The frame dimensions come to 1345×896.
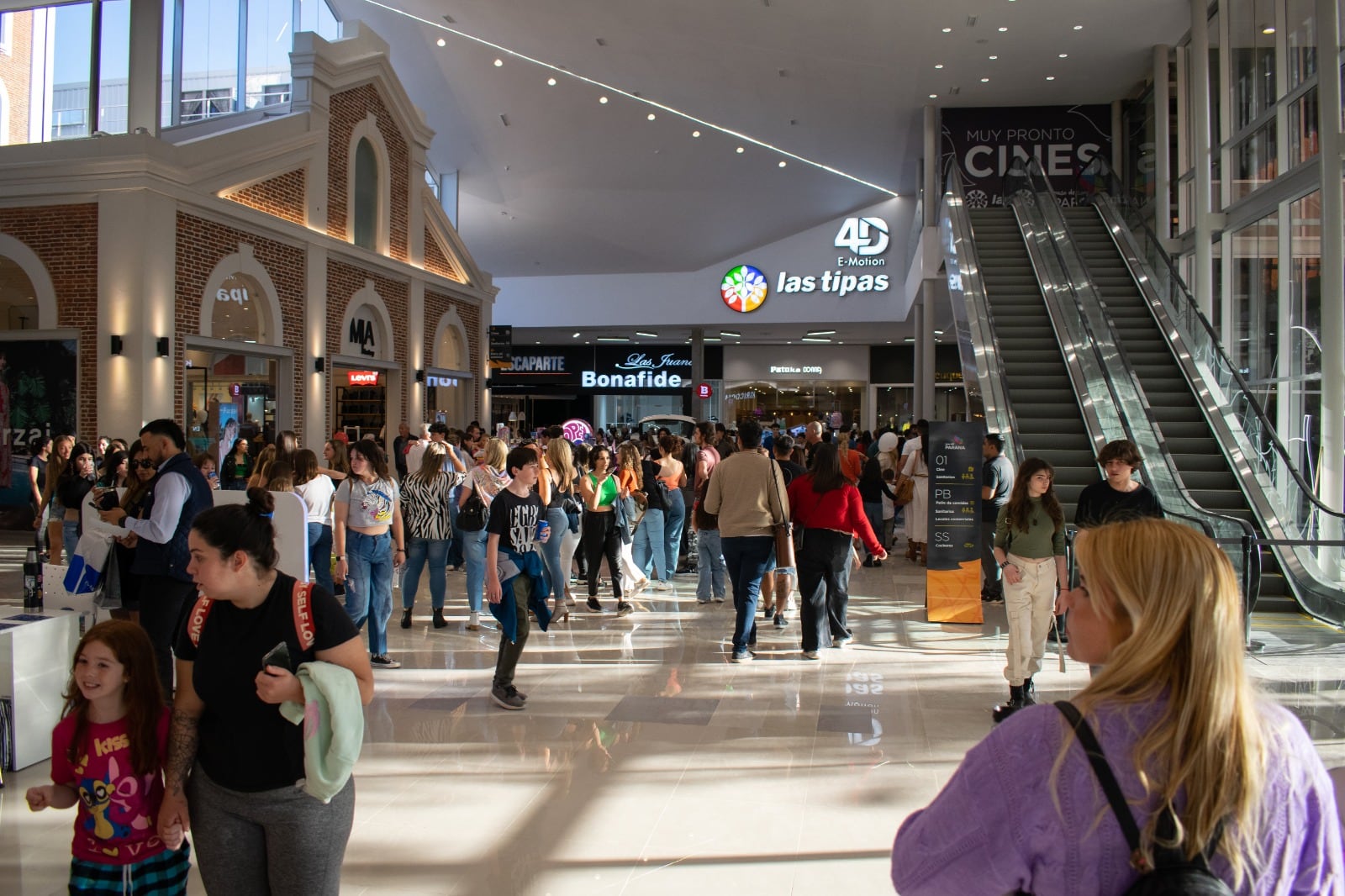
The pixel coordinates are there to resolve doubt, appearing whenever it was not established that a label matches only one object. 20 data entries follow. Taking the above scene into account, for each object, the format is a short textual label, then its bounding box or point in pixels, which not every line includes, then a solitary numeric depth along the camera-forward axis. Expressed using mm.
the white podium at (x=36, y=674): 4832
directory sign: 8695
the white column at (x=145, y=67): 13648
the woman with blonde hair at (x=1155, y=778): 1283
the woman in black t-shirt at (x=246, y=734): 2414
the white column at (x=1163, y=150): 16422
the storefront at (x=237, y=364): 13539
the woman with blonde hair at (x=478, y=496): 8125
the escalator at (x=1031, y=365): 10992
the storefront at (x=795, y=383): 32062
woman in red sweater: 7156
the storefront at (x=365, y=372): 16984
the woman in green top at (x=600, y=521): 9375
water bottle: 5727
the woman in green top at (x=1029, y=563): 5781
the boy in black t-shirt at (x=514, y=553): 5754
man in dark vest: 4828
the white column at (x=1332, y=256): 9422
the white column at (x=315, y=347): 15664
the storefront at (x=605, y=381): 32281
